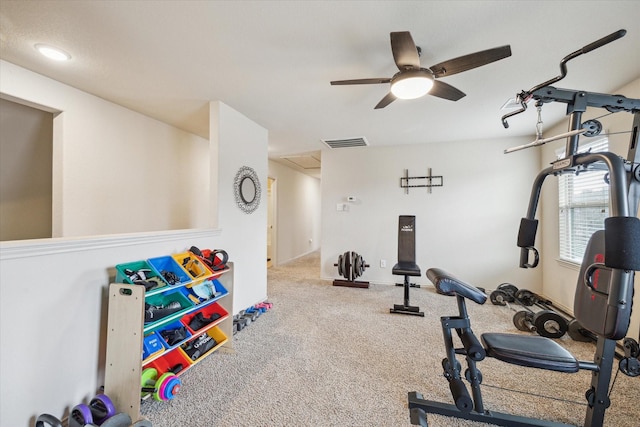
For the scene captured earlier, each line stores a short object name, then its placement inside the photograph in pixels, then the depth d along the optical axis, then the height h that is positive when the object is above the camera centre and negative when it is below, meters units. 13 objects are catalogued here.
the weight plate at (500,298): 3.42 -1.13
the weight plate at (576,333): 2.47 -1.16
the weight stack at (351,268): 4.25 -0.91
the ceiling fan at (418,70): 1.46 +0.93
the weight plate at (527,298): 3.33 -1.10
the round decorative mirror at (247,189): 3.07 +0.29
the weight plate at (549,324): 2.51 -1.09
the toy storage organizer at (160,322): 1.55 -0.79
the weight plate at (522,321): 2.67 -1.14
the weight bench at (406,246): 3.38 -0.50
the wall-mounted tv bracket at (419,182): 4.33 +0.54
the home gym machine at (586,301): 1.20 -0.49
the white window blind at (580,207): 2.75 +0.07
